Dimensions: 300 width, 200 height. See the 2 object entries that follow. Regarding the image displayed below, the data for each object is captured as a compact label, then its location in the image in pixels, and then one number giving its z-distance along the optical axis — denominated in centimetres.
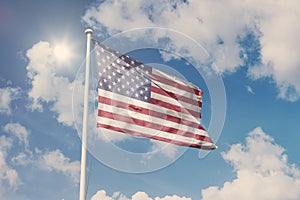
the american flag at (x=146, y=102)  1628
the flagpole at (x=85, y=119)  1448
